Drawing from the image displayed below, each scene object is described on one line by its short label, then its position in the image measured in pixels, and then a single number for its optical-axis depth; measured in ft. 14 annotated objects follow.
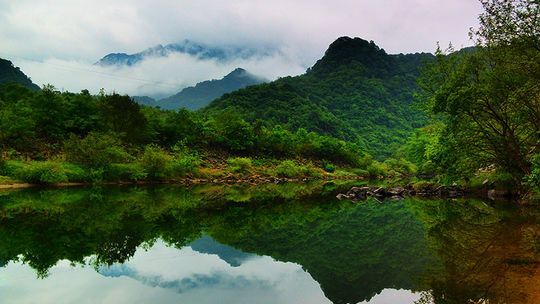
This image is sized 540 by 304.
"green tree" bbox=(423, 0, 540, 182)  71.36
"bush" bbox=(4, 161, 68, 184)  127.95
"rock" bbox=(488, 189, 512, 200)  119.28
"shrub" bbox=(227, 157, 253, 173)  215.31
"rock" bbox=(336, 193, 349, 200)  124.67
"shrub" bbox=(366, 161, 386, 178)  291.38
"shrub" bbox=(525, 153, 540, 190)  73.15
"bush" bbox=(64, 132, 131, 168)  145.89
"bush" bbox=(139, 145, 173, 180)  161.17
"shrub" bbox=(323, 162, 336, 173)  284.20
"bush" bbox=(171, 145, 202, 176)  178.53
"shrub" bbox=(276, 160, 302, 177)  234.38
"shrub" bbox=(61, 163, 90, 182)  140.56
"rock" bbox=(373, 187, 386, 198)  136.05
